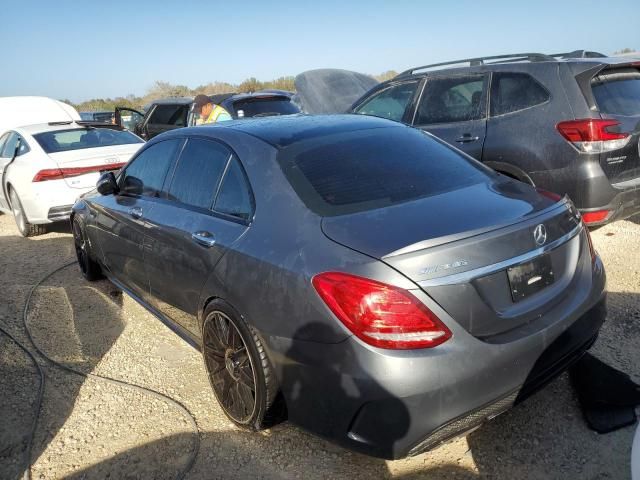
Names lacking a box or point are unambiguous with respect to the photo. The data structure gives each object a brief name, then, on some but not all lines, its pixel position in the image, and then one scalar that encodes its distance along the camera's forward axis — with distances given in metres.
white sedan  6.43
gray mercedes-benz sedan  1.98
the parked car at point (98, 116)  15.45
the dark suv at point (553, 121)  4.18
